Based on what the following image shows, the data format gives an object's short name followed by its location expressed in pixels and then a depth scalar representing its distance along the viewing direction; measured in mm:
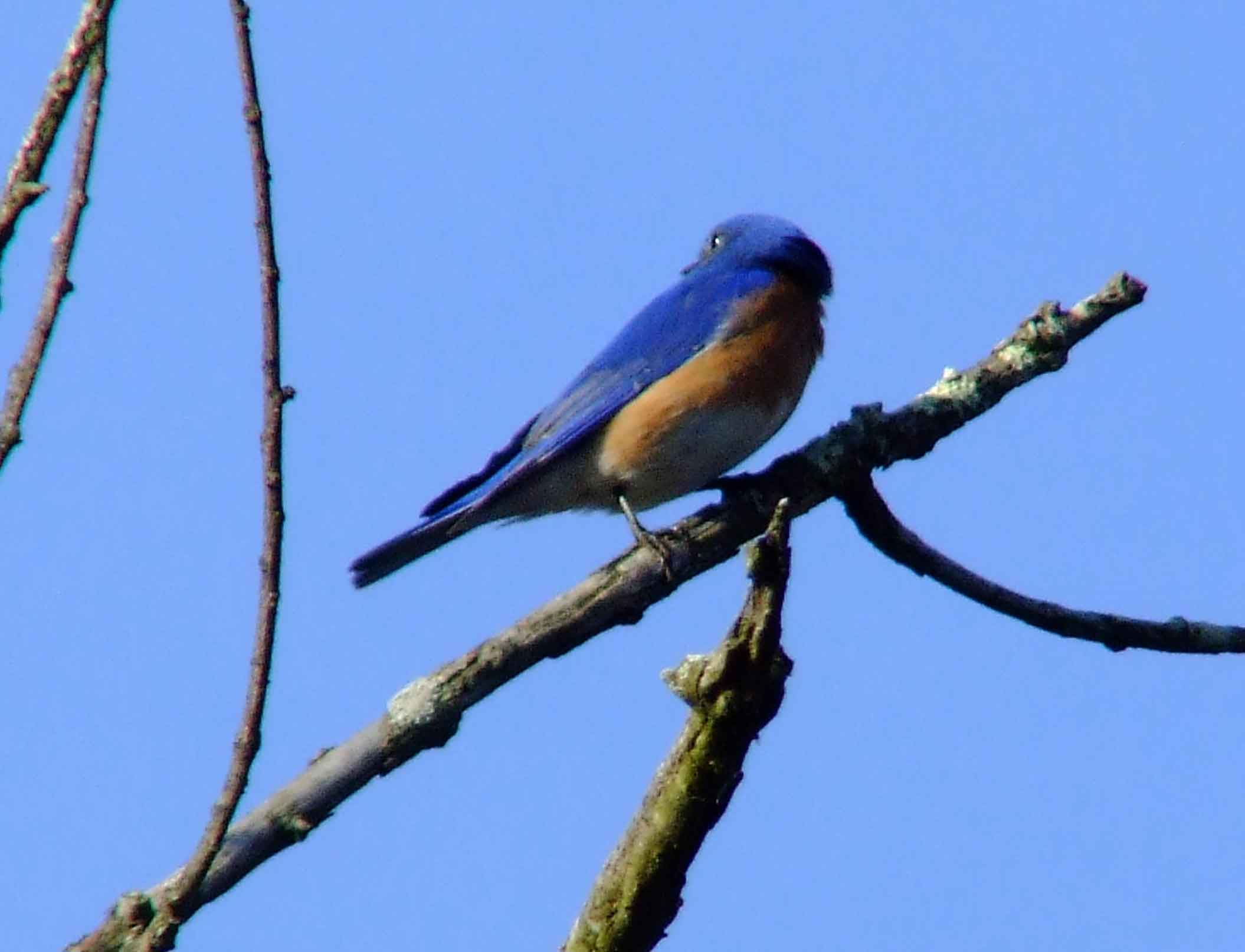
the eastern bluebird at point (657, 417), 15062
